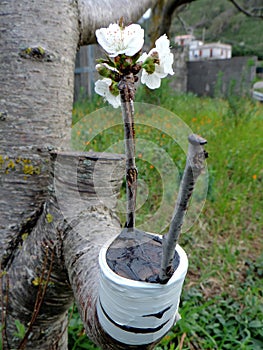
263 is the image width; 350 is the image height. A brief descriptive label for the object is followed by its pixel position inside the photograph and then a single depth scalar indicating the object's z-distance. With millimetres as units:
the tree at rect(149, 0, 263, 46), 4293
